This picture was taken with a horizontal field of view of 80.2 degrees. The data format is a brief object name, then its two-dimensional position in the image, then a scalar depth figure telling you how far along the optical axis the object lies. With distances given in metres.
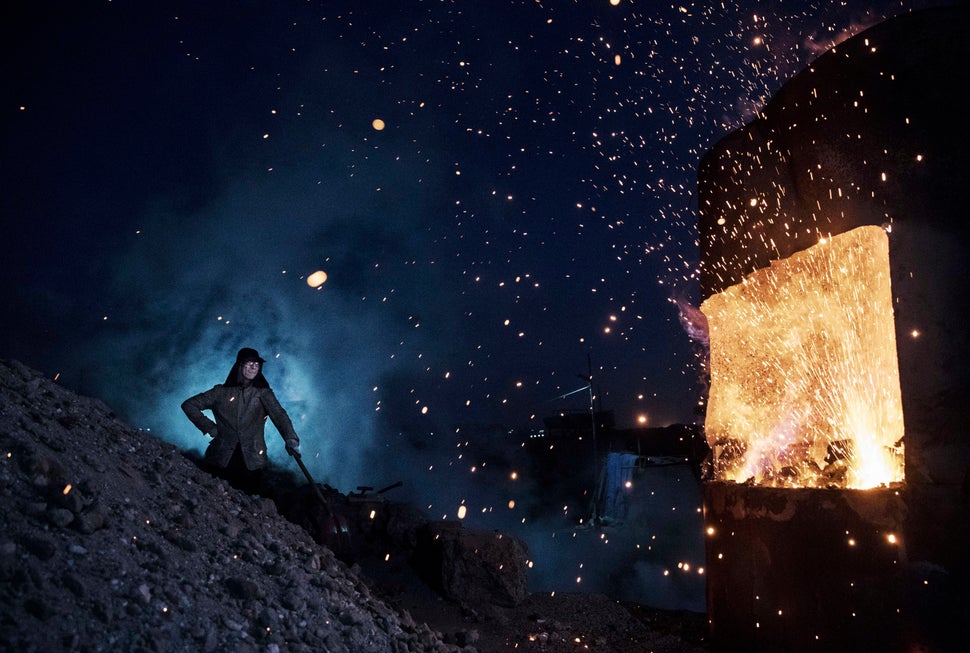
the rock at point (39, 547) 2.23
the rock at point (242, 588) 2.88
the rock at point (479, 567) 6.28
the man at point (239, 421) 5.33
